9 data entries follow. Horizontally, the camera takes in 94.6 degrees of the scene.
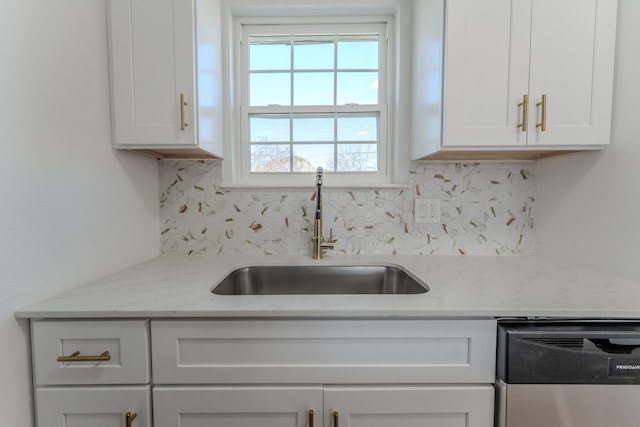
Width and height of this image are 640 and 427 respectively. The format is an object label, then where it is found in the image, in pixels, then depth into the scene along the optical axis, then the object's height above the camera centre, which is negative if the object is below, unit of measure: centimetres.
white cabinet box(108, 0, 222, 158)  113 +46
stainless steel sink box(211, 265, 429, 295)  141 -42
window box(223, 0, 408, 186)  160 +47
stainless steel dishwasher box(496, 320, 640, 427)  81 -51
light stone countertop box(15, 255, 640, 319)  82 -33
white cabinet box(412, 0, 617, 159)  113 +46
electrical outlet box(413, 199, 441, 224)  154 -10
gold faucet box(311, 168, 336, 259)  142 -21
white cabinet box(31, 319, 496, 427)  83 -52
